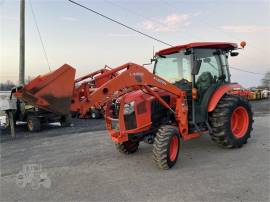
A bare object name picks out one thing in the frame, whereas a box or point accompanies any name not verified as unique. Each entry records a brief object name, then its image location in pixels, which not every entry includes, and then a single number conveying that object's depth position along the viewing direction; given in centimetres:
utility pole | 1035
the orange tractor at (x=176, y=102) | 383
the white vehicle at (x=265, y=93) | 1913
